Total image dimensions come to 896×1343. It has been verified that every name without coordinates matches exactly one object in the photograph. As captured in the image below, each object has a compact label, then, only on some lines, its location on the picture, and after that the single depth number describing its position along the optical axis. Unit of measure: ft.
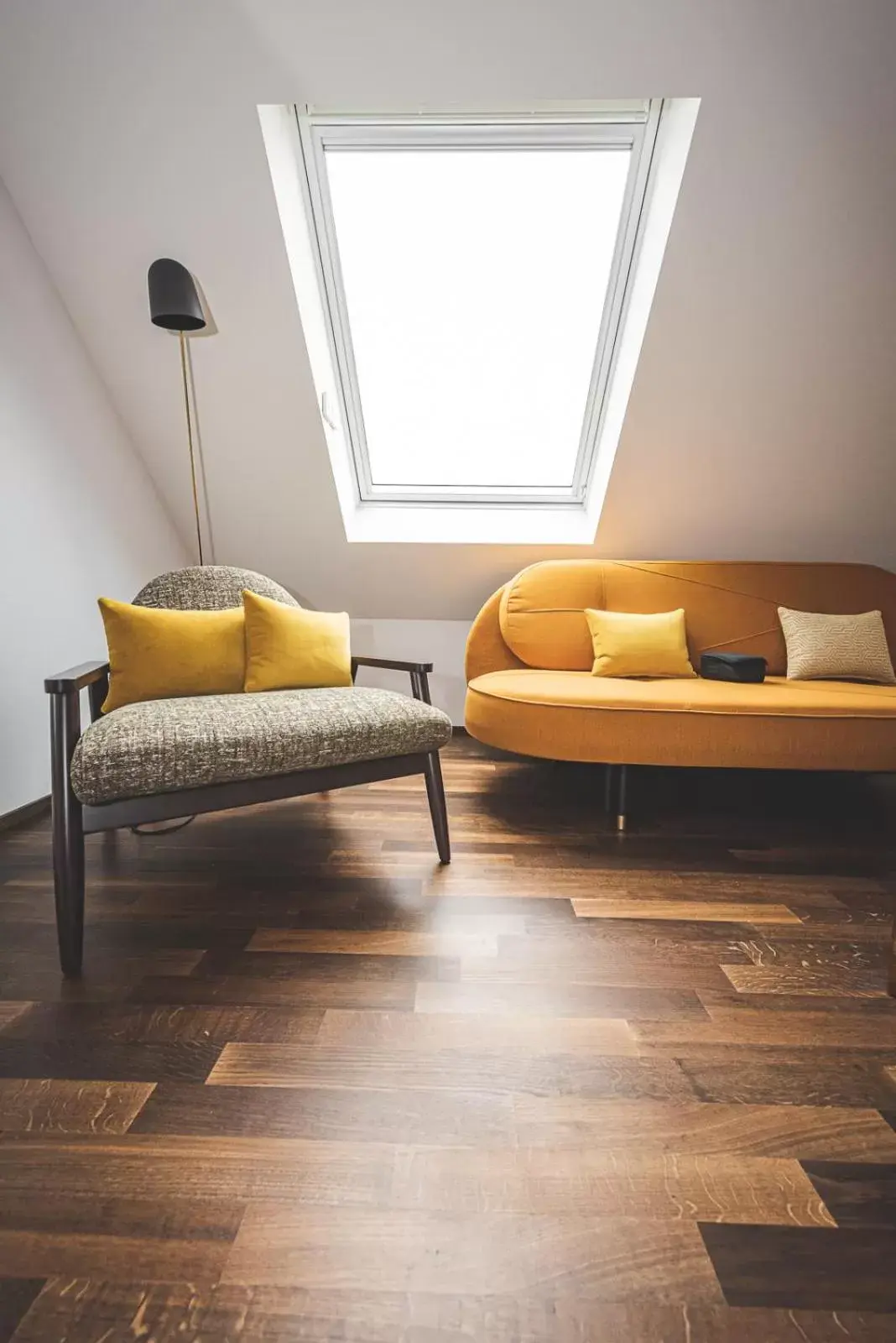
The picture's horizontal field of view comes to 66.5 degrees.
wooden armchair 4.89
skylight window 8.20
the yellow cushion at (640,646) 9.02
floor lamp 7.36
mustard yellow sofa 7.44
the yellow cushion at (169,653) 6.54
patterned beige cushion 9.12
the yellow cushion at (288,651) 7.18
